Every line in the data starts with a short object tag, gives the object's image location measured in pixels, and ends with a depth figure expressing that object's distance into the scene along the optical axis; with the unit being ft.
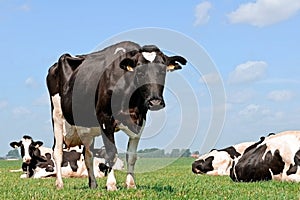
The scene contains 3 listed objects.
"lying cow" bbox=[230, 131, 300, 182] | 45.83
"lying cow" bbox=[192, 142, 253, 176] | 72.18
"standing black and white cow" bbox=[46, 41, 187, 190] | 32.63
